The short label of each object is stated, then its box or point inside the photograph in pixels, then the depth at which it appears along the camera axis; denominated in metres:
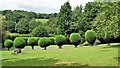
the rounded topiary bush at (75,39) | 20.74
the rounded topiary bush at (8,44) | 22.02
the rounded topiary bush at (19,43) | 18.66
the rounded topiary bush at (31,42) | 22.11
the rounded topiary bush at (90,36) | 21.13
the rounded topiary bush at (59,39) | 20.44
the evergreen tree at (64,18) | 34.71
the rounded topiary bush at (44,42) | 19.87
